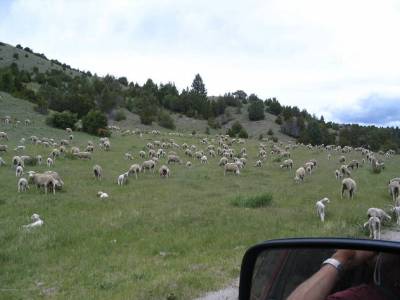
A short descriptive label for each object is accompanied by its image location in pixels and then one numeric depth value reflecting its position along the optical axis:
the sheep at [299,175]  26.02
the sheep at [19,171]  23.69
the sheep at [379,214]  13.54
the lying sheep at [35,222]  13.32
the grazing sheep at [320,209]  14.81
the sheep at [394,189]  20.34
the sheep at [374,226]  12.38
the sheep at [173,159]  33.66
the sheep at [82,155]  31.58
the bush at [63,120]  47.22
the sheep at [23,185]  20.06
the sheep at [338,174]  28.24
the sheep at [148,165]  29.16
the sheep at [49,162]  27.90
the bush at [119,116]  70.54
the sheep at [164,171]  26.78
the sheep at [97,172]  24.45
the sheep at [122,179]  22.97
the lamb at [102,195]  18.44
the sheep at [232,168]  29.18
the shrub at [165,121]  70.17
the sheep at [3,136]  37.31
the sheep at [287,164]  32.93
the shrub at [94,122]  46.65
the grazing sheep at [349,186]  20.09
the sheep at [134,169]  26.48
